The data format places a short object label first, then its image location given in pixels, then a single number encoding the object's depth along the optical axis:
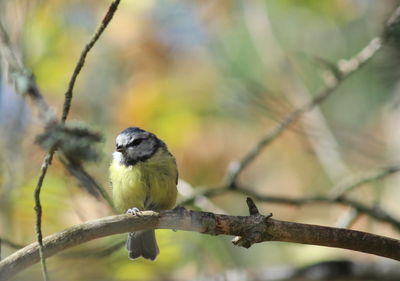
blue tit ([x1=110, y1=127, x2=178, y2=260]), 7.19
